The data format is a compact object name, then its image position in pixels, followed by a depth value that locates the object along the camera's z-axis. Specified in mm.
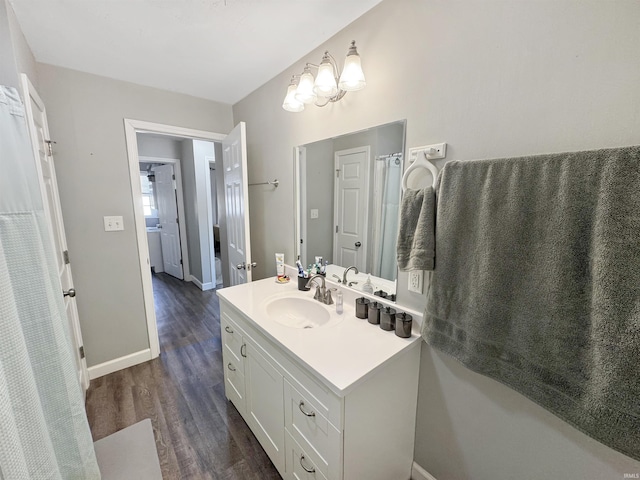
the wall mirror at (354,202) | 1315
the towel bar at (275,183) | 2031
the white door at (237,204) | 2000
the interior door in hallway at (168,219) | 4238
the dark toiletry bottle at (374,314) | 1264
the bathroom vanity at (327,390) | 927
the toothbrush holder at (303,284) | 1710
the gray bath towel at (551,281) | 634
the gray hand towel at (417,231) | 1012
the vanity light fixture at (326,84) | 1193
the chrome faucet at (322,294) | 1525
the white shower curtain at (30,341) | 688
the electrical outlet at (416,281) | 1183
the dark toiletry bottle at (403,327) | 1145
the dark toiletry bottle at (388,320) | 1197
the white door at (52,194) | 1342
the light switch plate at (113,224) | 2010
